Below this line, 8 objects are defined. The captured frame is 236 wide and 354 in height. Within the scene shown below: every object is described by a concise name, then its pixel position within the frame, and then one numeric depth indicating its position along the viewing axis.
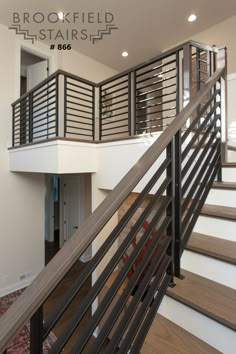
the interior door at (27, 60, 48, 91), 4.82
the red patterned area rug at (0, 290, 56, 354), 2.88
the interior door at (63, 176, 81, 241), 6.08
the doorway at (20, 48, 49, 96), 4.82
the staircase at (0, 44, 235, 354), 0.69
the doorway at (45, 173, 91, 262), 5.99
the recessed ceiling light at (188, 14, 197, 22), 4.02
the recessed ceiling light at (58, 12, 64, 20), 3.92
